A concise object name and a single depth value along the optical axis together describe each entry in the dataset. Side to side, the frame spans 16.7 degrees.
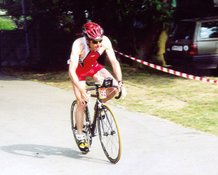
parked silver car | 20.89
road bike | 9.18
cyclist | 8.95
